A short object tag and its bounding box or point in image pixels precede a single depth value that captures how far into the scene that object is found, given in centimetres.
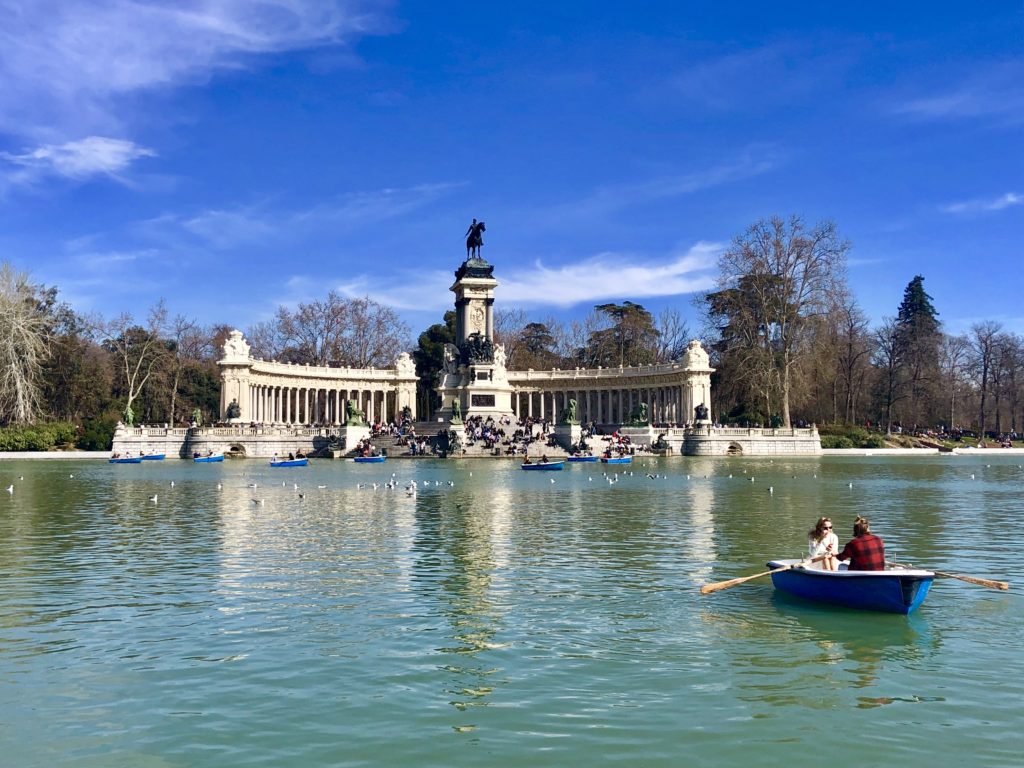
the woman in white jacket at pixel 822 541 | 1380
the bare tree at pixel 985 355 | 9488
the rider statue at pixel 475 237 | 8194
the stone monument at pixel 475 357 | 7675
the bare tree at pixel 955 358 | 9906
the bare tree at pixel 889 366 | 9069
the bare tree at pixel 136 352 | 7900
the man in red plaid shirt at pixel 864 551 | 1308
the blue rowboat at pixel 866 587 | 1243
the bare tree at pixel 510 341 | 10531
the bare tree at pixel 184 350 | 8456
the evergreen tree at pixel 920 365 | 9150
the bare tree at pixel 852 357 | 8806
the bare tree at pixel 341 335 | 10119
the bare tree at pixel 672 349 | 10925
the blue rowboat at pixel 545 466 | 4812
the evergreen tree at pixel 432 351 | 9781
